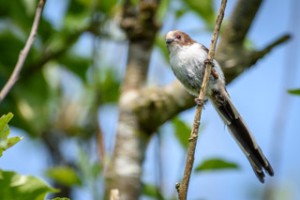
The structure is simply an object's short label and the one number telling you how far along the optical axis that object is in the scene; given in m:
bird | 5.34
